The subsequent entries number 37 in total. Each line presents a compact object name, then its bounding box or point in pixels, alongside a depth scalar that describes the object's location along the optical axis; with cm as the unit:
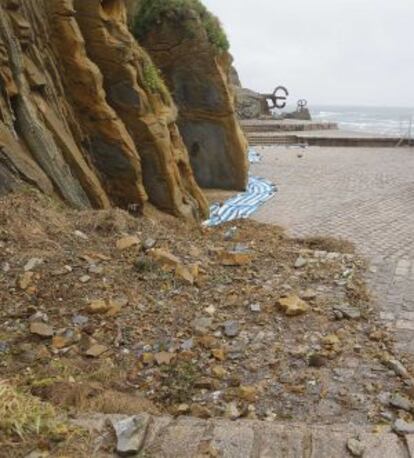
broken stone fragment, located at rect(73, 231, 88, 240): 567
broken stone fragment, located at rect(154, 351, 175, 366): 410
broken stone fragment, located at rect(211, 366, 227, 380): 400
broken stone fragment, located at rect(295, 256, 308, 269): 621
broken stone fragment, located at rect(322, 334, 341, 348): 445
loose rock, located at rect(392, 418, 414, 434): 317
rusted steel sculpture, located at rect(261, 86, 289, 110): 3456
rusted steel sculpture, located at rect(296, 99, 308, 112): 3719
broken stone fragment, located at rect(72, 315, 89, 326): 438
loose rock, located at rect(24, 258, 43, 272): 488
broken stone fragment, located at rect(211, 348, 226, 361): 420
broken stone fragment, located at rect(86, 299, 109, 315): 451
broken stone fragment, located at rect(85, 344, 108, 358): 408
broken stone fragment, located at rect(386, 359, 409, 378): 409
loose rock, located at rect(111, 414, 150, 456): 279
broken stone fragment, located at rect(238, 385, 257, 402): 375
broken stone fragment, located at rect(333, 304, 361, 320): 501
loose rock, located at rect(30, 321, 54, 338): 420
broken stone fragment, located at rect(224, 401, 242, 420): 354
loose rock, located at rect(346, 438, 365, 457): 287
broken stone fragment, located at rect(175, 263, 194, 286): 525
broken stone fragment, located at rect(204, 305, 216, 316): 484
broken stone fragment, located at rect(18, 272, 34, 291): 468
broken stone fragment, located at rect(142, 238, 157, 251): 569
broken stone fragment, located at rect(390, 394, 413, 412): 362
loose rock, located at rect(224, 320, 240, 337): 454
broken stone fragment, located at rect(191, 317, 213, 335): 452
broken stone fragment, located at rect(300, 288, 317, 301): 526
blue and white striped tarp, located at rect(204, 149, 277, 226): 1030
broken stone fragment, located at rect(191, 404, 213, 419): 350
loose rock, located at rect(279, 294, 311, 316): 488
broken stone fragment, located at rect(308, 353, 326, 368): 416
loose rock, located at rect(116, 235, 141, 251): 561
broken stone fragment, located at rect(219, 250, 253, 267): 597
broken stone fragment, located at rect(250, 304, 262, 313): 495
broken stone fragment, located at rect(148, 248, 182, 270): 541
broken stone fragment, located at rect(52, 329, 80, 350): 413
